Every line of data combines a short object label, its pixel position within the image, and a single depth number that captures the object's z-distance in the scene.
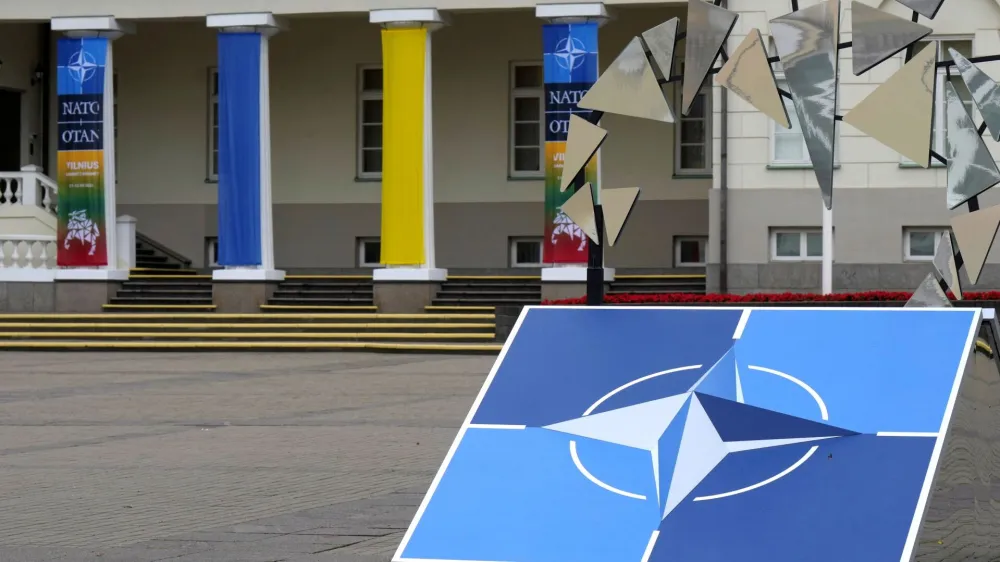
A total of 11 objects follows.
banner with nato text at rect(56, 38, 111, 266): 53.94
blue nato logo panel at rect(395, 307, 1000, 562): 10.17
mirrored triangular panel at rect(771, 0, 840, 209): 13.55
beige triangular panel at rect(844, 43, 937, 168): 13.29
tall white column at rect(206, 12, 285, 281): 53.00
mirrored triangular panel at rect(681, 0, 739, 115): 14.27
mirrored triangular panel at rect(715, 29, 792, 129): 14.04
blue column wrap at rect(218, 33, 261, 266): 52.75
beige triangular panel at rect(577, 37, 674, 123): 14.46
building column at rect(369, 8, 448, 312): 51.75
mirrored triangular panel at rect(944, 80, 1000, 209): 13.34
